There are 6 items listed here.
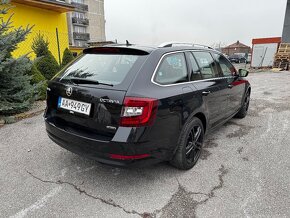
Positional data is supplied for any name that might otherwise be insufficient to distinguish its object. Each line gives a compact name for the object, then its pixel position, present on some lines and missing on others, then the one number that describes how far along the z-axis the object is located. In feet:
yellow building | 33.78
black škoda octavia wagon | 7.57
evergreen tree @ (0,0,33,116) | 16.69
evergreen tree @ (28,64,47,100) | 21.43
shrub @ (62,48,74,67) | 31.58
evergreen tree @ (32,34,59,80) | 25.86
